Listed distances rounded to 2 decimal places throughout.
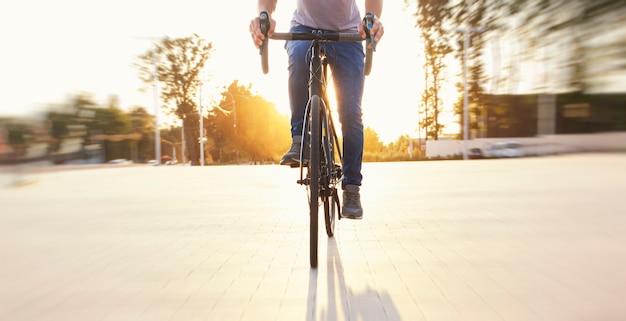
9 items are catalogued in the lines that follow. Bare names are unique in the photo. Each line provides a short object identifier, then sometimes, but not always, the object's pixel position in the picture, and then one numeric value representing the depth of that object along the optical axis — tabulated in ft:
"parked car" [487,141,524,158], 150.36
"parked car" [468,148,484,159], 159.39
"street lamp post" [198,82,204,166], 164.76
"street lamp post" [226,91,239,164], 214.24
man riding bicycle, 15.03
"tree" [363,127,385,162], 325.01
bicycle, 12.86
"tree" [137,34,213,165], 152.87
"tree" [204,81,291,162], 232.32
